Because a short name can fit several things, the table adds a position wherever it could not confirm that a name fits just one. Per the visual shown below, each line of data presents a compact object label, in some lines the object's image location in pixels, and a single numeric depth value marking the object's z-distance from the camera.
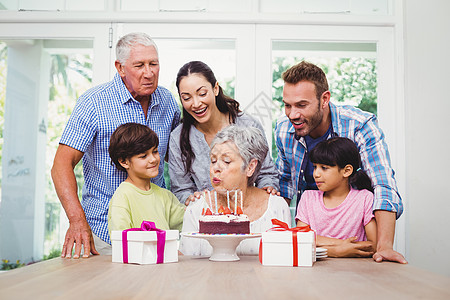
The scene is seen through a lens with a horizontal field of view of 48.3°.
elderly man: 2.75
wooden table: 1.30
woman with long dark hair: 2.81
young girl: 2.49
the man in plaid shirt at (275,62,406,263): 2.50
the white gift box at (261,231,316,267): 1.84
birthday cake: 1.99
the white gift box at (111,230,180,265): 1.89
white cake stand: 1.99
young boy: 2.44
